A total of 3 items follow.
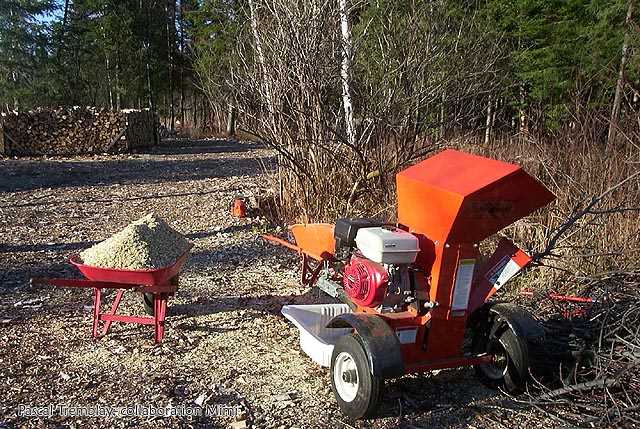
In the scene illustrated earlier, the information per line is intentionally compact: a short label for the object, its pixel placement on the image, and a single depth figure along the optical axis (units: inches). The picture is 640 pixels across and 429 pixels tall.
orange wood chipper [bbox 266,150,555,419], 125.5
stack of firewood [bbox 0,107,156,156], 675.4
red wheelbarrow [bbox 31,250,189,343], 160.9
